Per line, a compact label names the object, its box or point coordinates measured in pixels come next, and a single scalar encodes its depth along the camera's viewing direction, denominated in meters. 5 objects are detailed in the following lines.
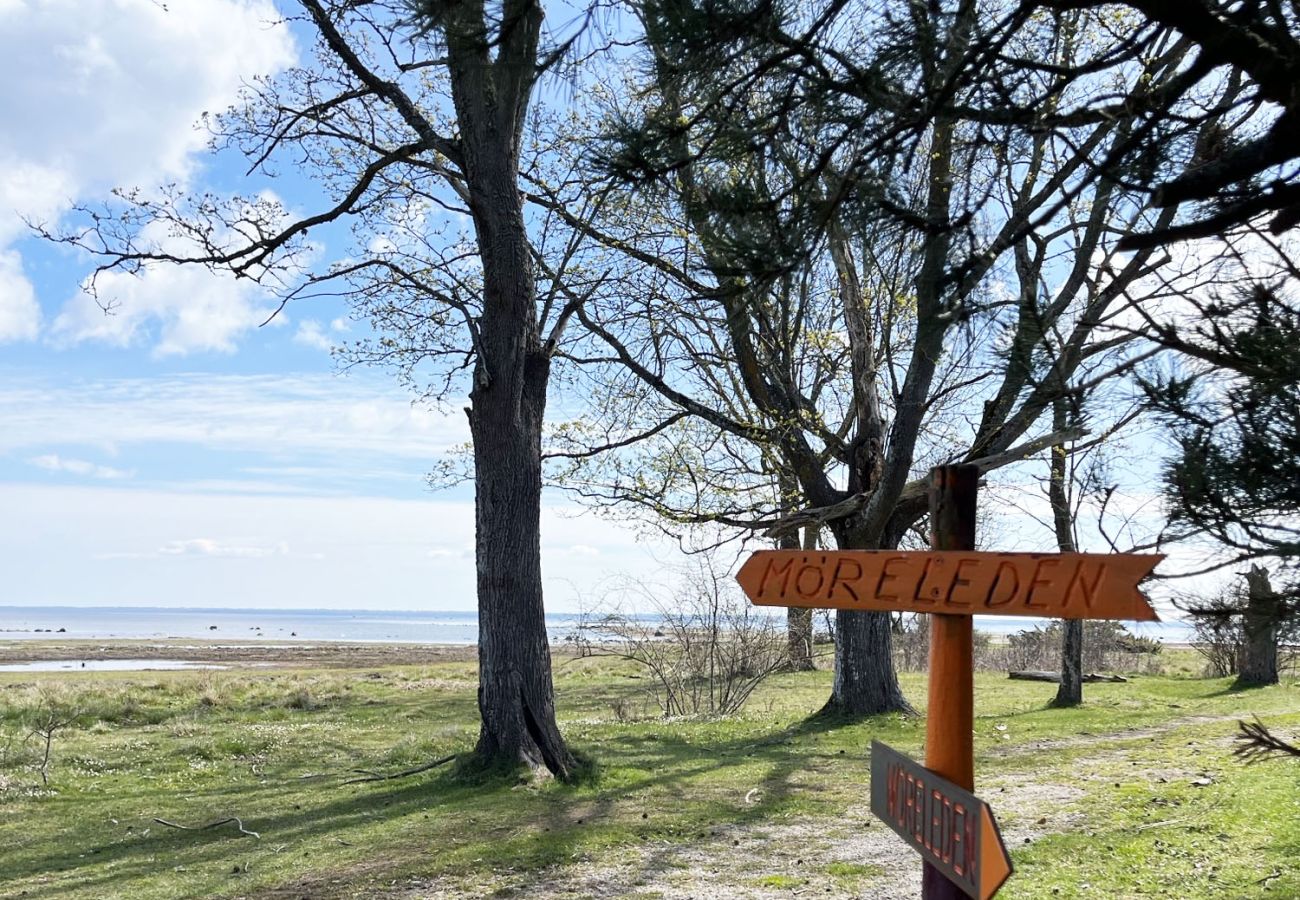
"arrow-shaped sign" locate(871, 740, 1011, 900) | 2.83
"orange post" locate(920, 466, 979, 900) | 3.43
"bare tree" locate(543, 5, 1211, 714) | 3.63
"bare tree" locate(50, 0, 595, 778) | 9.73
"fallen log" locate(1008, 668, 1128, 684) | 19.75
